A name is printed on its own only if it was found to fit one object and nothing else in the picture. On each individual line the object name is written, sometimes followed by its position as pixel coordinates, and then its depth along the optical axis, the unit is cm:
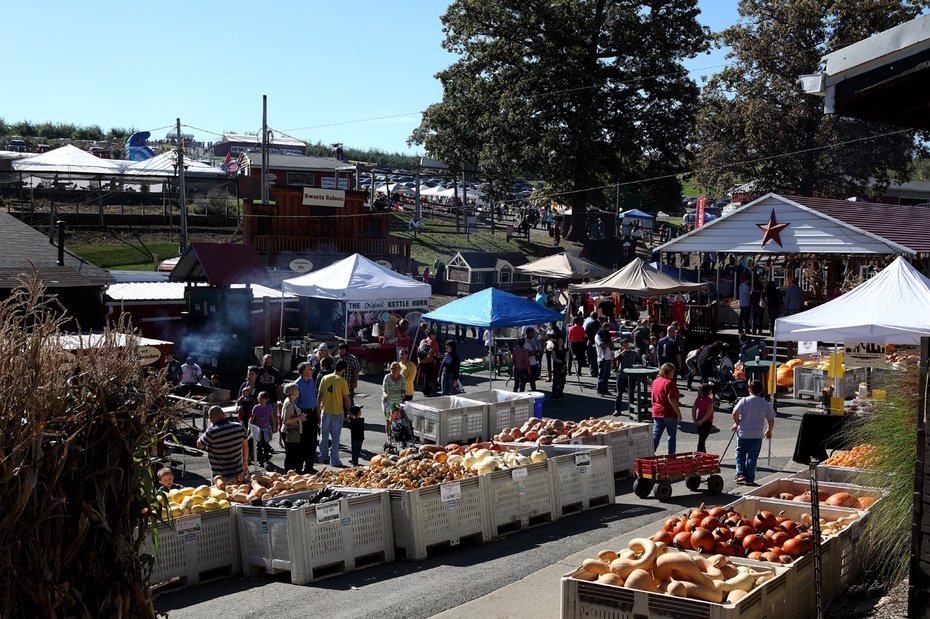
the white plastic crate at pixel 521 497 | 1133
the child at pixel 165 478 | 1076
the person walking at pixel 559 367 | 2058
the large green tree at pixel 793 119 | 4222
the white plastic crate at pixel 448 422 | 1580
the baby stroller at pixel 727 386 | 2042
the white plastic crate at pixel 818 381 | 2002
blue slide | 5944
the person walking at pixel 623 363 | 1942
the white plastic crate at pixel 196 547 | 948
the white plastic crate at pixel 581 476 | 1227
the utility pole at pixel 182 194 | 3747
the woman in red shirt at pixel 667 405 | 1430
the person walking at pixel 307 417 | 1439
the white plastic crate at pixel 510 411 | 1636
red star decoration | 2698
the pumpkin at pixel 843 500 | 958
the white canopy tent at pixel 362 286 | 2408
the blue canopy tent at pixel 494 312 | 2006
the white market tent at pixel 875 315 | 1539
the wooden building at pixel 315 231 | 3828
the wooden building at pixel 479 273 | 3850
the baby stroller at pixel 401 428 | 1526
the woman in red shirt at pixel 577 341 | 2434
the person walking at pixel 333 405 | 1490
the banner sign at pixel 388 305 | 2442
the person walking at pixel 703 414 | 1445
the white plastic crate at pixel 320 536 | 969
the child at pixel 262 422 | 1443
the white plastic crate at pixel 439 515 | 1041
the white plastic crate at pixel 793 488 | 973
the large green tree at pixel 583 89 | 4716
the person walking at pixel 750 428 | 1318
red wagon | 1288
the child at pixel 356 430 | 1485
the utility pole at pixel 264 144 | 3859
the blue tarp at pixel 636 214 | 6306
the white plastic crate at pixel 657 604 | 684
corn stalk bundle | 462
